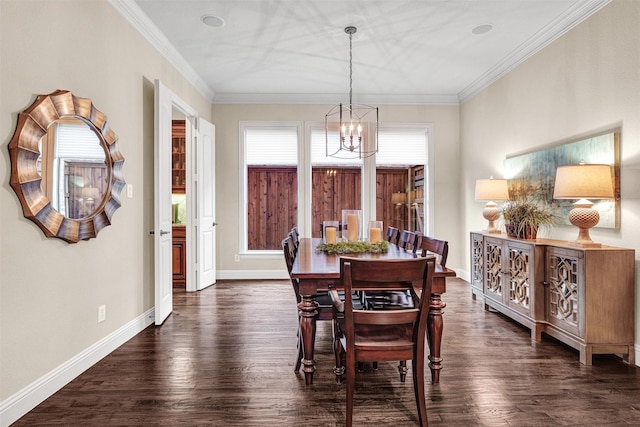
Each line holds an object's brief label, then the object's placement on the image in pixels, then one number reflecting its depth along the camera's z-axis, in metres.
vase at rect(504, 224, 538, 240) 3.37
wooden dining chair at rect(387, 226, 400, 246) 3.69
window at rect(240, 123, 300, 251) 5.72
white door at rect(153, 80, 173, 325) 3.43
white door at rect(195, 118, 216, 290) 4.90
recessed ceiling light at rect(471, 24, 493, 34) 3.51
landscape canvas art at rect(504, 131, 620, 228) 2.78
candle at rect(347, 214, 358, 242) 3.12
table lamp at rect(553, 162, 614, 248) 2.65
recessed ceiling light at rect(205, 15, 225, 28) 3.33
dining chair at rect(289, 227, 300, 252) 3.20
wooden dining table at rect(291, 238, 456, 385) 2.15
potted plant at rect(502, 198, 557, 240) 3.39
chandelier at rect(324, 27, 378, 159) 5.66
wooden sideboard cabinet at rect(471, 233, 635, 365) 2.56
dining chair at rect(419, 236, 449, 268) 2.49
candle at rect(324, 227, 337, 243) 3.11
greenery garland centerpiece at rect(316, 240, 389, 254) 2.82
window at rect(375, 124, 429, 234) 5.79
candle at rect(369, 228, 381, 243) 3.10
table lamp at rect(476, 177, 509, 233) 4.09
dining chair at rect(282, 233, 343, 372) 2.39
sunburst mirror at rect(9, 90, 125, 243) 1.99
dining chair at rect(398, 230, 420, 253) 3.03
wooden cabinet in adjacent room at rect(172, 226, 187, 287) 5.18
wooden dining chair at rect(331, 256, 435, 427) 1.75
